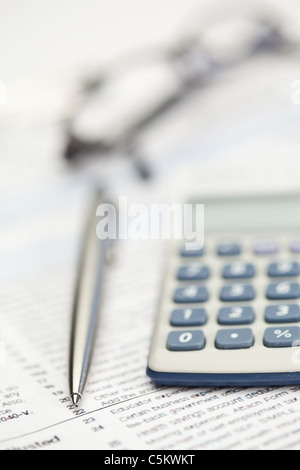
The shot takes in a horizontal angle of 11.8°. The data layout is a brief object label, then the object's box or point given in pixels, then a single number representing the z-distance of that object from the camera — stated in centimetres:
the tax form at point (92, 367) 44
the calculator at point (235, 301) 45
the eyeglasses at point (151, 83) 63
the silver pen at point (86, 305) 46
